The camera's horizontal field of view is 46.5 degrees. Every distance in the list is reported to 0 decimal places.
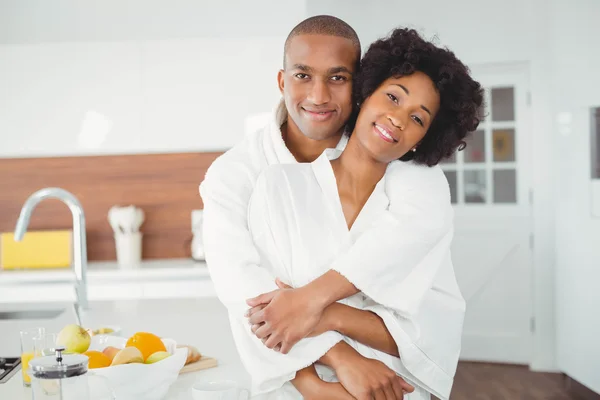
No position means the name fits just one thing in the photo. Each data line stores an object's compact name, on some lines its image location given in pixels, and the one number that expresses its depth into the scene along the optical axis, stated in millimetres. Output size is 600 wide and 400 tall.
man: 1498
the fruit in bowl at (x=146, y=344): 1677
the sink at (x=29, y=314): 2873
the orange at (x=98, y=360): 1595
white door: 5086
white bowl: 1490
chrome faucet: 2240
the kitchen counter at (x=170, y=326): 1794
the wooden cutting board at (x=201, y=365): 1850
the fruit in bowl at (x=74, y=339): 1728
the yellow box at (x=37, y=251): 4379
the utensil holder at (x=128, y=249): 4457
